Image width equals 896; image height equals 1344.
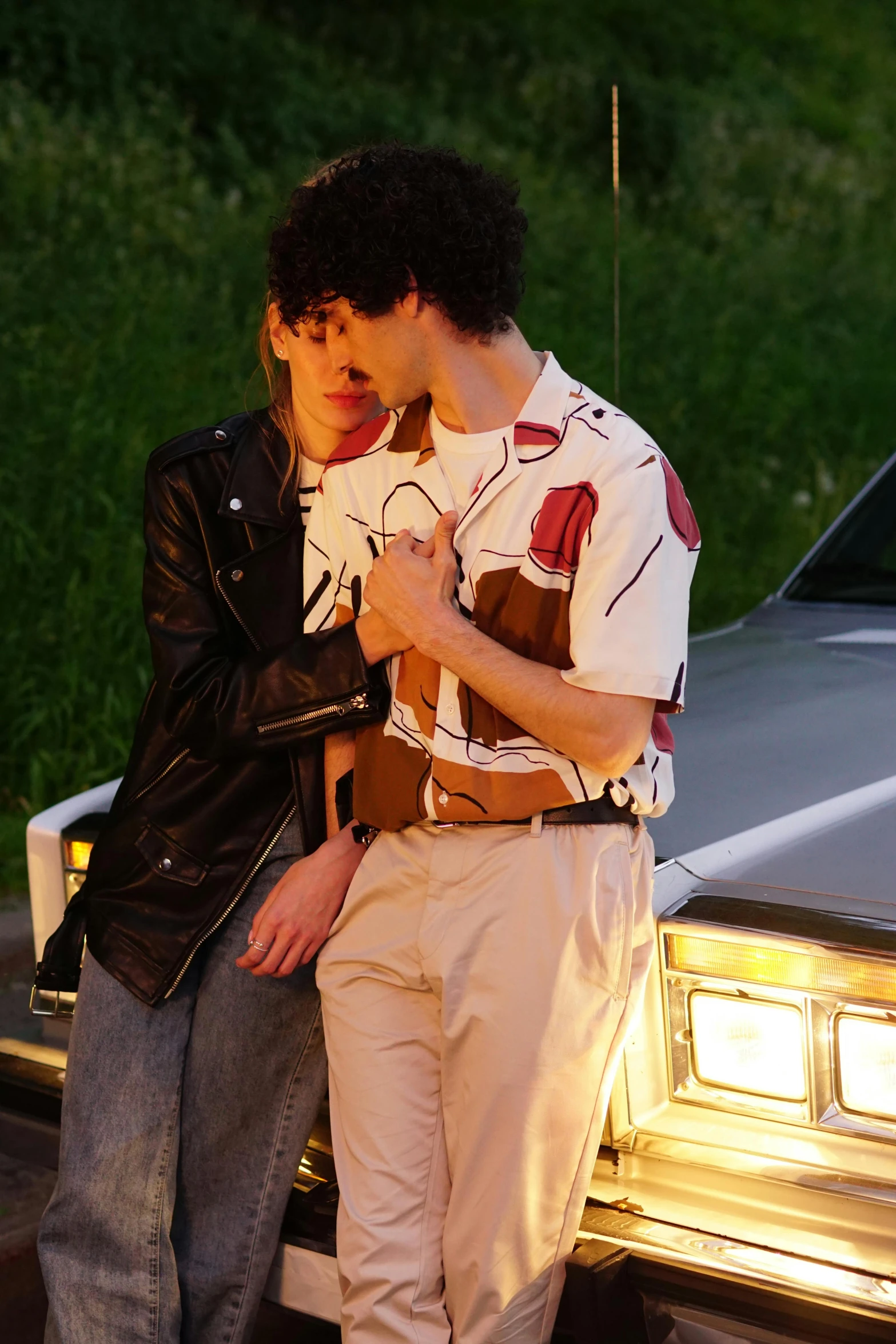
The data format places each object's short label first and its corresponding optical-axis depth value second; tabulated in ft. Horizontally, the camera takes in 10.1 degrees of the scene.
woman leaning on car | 16.91
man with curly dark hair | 15.89
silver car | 16.09
